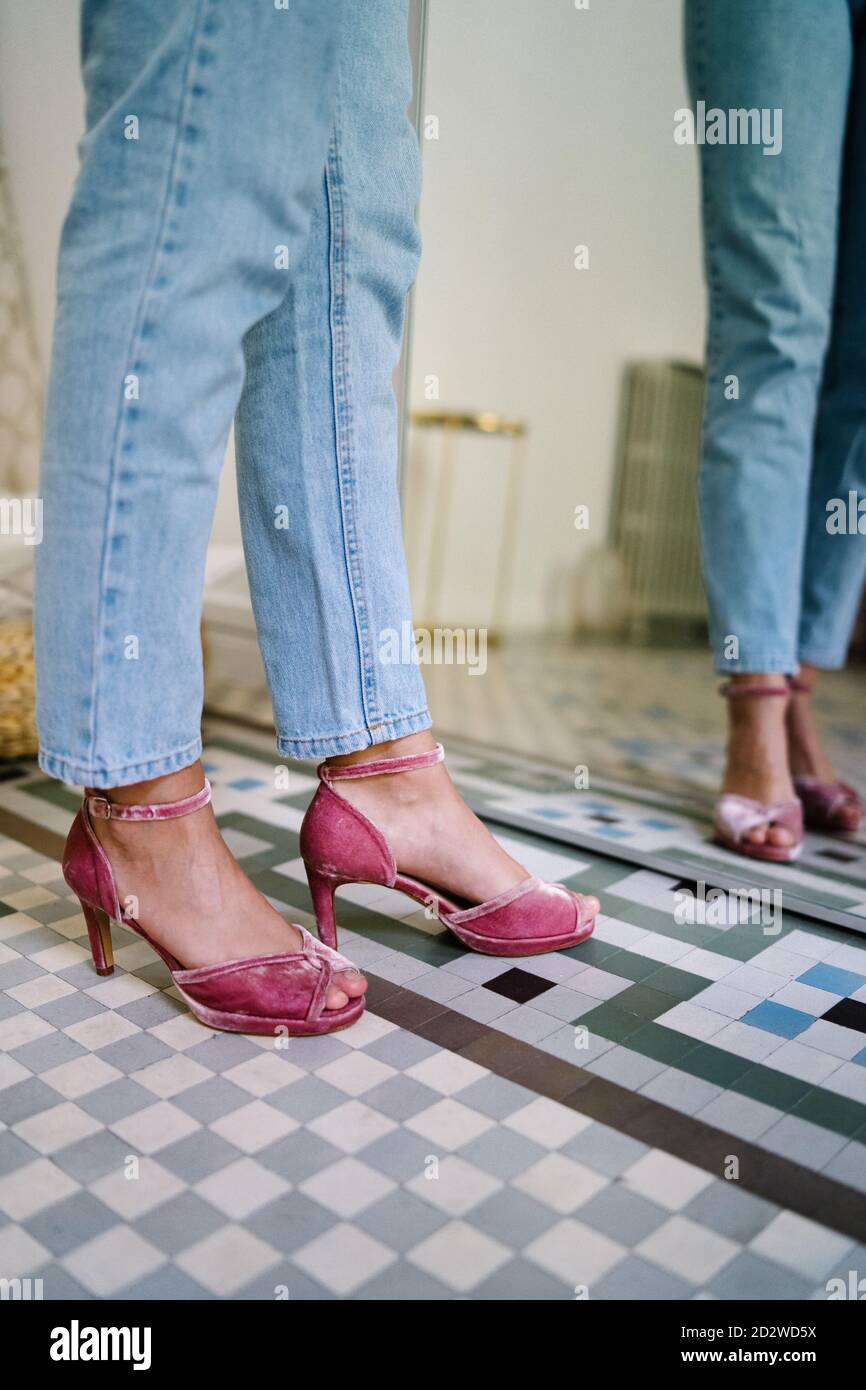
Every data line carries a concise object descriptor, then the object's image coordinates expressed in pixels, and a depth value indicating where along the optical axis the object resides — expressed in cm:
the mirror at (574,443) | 121
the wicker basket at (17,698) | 112
